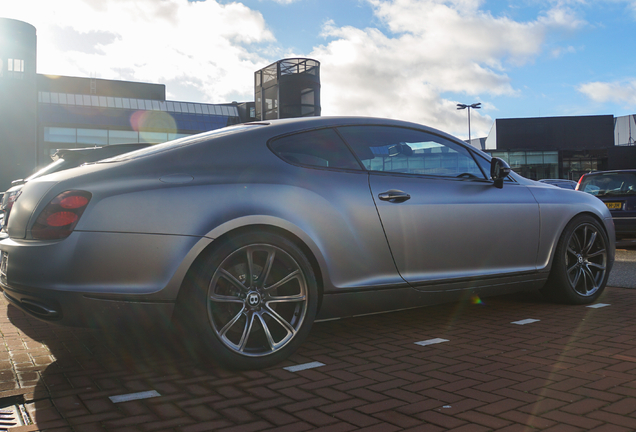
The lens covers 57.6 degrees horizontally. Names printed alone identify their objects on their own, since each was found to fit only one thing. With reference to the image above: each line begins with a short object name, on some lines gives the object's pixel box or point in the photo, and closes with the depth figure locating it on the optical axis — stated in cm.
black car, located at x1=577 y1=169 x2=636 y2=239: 1090
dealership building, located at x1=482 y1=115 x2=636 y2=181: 5234
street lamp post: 4236
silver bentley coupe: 293
